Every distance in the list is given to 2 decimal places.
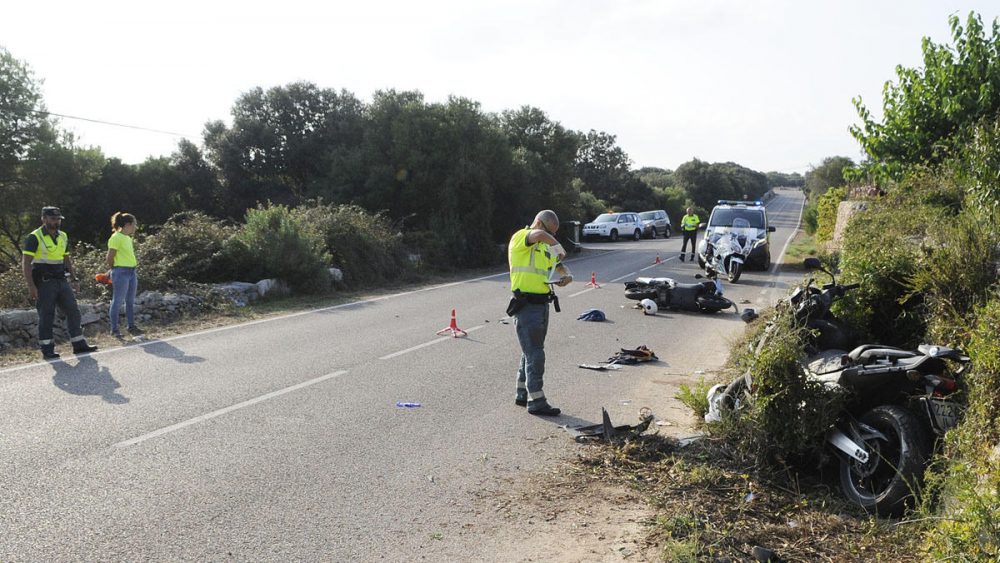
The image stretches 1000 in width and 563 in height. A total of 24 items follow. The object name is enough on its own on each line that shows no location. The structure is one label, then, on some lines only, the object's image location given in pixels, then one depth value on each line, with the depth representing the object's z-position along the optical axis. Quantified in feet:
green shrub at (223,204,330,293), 52.42
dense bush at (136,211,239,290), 46.62
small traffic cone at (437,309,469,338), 35.76
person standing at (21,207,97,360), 29.27
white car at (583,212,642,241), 134.31
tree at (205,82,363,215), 103.81
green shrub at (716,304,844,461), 15.62
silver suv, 146.72
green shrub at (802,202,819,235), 136.56
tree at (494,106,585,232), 92.02
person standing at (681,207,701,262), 76.23
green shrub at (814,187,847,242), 93.61
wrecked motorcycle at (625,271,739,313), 43.37
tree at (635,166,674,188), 284.65
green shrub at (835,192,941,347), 19.42
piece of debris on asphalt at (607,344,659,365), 29.91
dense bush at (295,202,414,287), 62.08
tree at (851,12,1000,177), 32.60
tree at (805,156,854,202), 186.78
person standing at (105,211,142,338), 34.42
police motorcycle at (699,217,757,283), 58.65
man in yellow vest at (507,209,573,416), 21.93
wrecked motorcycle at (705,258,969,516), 13.83
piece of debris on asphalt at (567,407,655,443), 19.12
